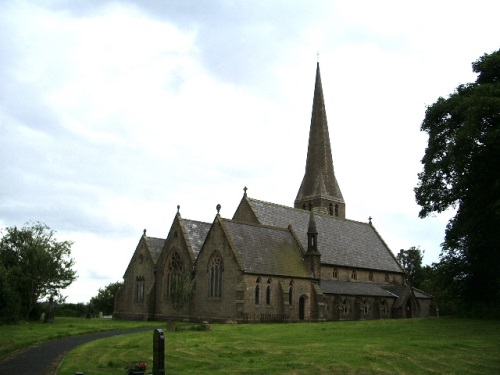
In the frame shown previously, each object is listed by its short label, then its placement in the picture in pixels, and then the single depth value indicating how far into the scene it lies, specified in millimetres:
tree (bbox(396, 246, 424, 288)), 98625
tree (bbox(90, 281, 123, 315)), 78125
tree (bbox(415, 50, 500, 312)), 32469
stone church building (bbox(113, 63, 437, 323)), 47688
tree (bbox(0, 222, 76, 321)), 48344
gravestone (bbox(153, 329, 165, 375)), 14242
